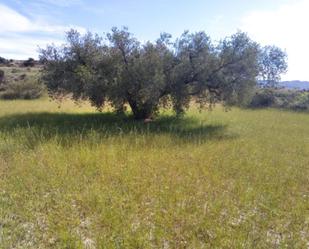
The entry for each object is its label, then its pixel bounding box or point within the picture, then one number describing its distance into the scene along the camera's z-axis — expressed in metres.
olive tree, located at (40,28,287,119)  9.90
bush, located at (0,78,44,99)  22.11
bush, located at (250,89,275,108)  21.71
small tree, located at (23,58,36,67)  42.38
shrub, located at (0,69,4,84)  28.16
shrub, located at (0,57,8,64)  46.58
